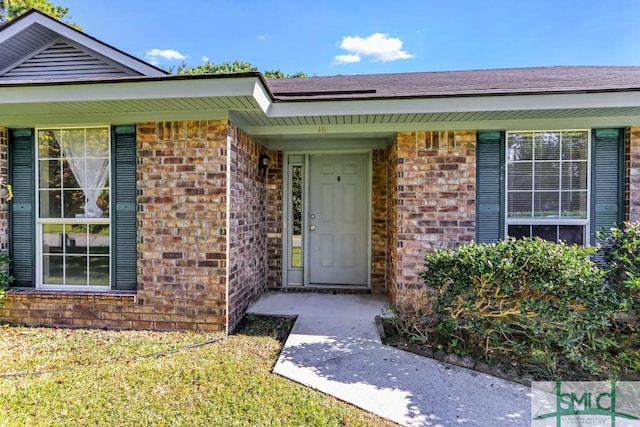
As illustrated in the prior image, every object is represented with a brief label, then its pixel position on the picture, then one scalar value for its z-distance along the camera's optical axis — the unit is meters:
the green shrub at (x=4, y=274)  3.84
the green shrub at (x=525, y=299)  2.68
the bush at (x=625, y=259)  2.75
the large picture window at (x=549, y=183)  4.00
